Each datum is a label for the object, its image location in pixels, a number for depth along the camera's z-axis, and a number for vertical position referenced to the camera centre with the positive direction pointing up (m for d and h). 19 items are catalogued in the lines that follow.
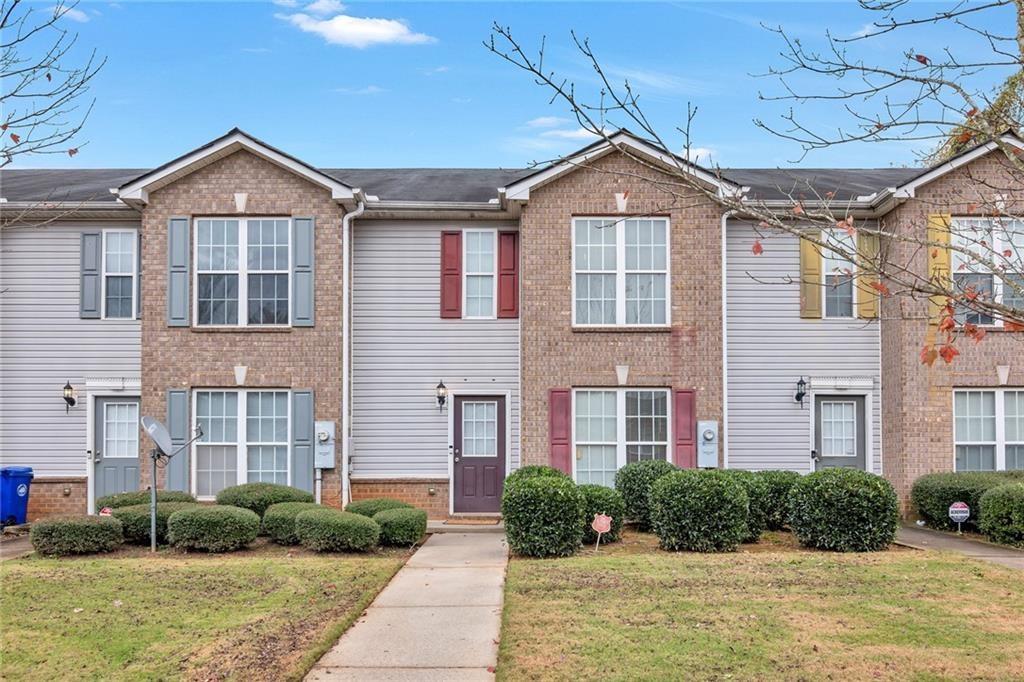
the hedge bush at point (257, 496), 12.88 -1.64
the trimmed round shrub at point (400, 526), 11.98 -1.93
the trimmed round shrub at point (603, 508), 11.66 -1.63
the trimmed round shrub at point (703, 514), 11.07 -1.64
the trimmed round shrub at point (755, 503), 12.05 -1.65
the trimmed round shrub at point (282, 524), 11.93 -1.87
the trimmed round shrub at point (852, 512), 11.11 -1.62
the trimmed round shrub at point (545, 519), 10.77 -1.64
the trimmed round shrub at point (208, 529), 11.30 -1.84
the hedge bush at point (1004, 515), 11.94 -1.80
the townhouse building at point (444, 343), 14.81 +0.70
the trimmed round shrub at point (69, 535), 11.12 -1.89
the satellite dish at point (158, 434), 11.80 -0.66
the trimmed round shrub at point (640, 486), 13.34 -1.55
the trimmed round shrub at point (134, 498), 13.09 -1.69
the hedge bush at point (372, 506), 12.76 -1.78
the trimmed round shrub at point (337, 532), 11.27 -1.88
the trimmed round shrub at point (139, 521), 11.84 -1.82
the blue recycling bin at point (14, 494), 14.40 -1.78
